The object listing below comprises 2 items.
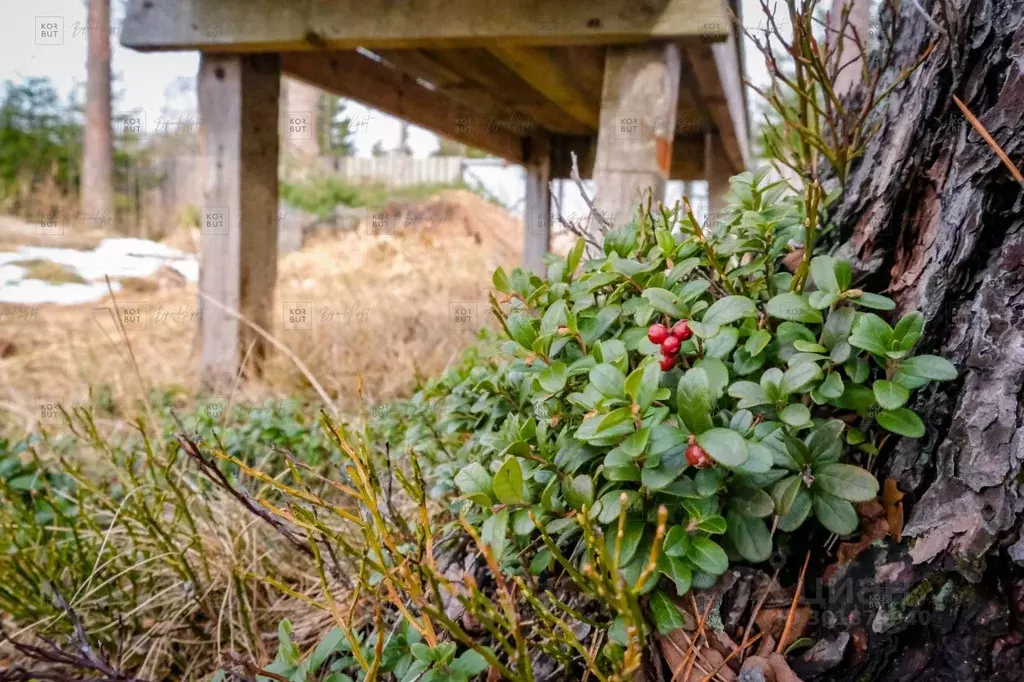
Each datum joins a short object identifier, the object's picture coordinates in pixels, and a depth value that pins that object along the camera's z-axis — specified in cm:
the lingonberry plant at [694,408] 32
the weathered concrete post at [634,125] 89
